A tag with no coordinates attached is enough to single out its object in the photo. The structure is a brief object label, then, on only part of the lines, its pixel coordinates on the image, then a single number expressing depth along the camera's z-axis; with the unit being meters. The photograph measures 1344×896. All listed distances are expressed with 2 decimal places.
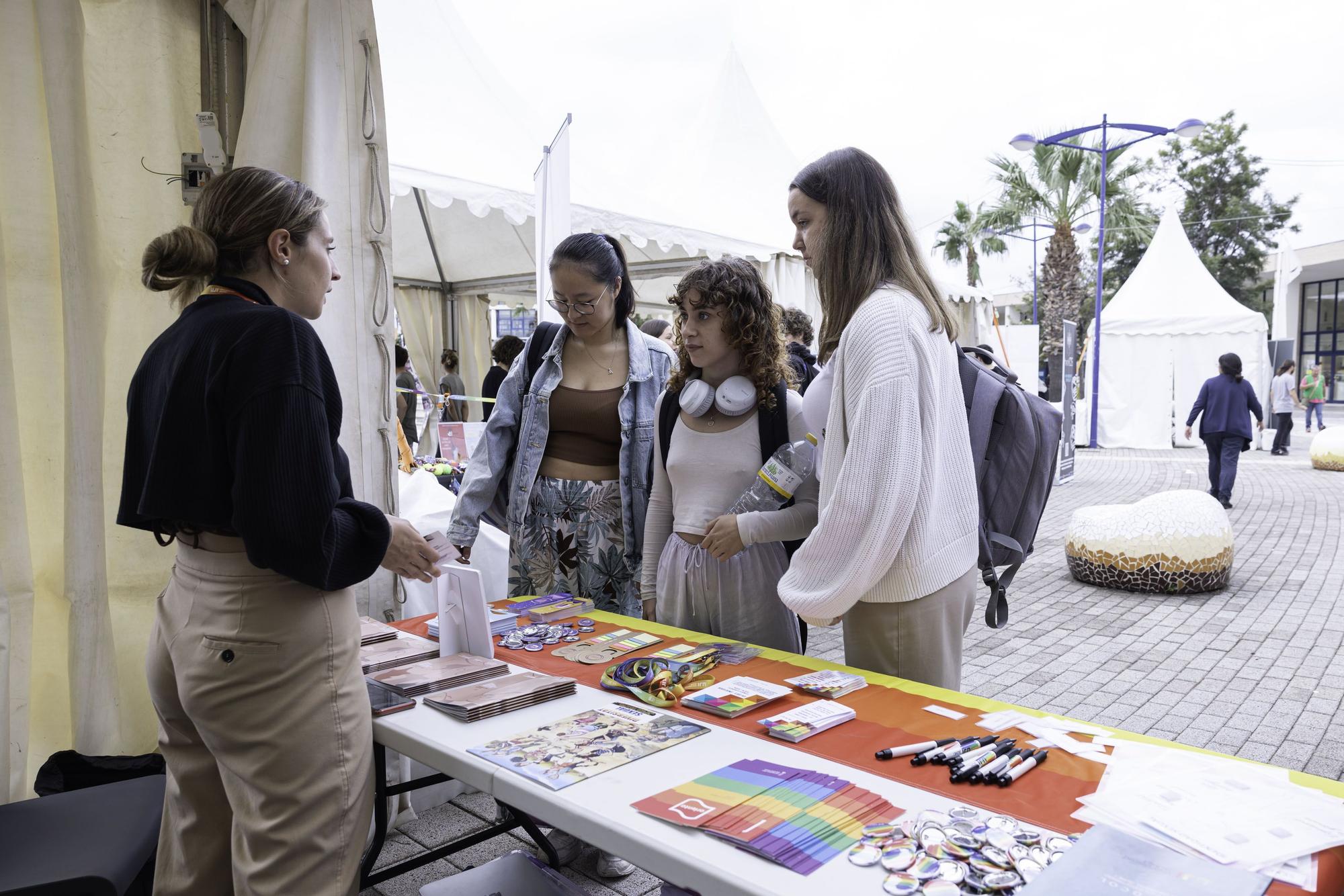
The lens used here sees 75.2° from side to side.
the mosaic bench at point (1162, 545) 5.99
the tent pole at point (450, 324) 10.27
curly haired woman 2.23
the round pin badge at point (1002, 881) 1.01
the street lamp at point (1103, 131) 11.78
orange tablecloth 1.20
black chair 1.72
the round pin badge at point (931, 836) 1.10
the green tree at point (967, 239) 32.69
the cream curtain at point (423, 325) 9.99
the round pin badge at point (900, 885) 1.00
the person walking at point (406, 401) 6.91
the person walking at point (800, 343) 3.96
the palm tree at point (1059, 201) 24.72
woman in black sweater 1.34
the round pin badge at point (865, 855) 1.07
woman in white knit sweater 1.58
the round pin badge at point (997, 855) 1.05
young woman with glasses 2.52
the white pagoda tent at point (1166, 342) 14.98
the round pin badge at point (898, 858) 1.05
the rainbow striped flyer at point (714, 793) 1.18
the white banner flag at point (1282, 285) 18.06
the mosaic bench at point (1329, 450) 12.29
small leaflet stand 1.96
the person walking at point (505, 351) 6.57
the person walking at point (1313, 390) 17.81
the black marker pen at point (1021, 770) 1.28
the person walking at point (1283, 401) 14.62
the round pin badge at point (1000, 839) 1.09
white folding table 1.04
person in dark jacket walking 8.93
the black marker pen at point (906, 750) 1.38
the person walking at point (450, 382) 9.44
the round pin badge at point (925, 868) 1.03
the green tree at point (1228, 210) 29.06
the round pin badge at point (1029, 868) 1.02
